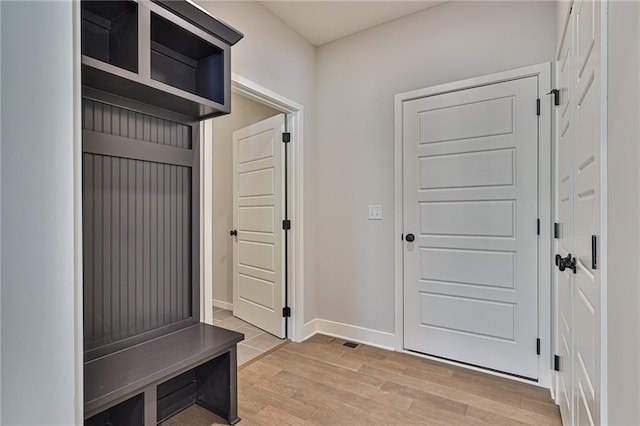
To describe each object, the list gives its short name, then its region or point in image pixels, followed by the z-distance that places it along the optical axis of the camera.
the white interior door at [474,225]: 2.21
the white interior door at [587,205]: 0.97
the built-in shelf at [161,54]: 1.40
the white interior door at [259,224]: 3.02
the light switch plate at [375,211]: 2.80
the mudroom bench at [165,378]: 1.32
